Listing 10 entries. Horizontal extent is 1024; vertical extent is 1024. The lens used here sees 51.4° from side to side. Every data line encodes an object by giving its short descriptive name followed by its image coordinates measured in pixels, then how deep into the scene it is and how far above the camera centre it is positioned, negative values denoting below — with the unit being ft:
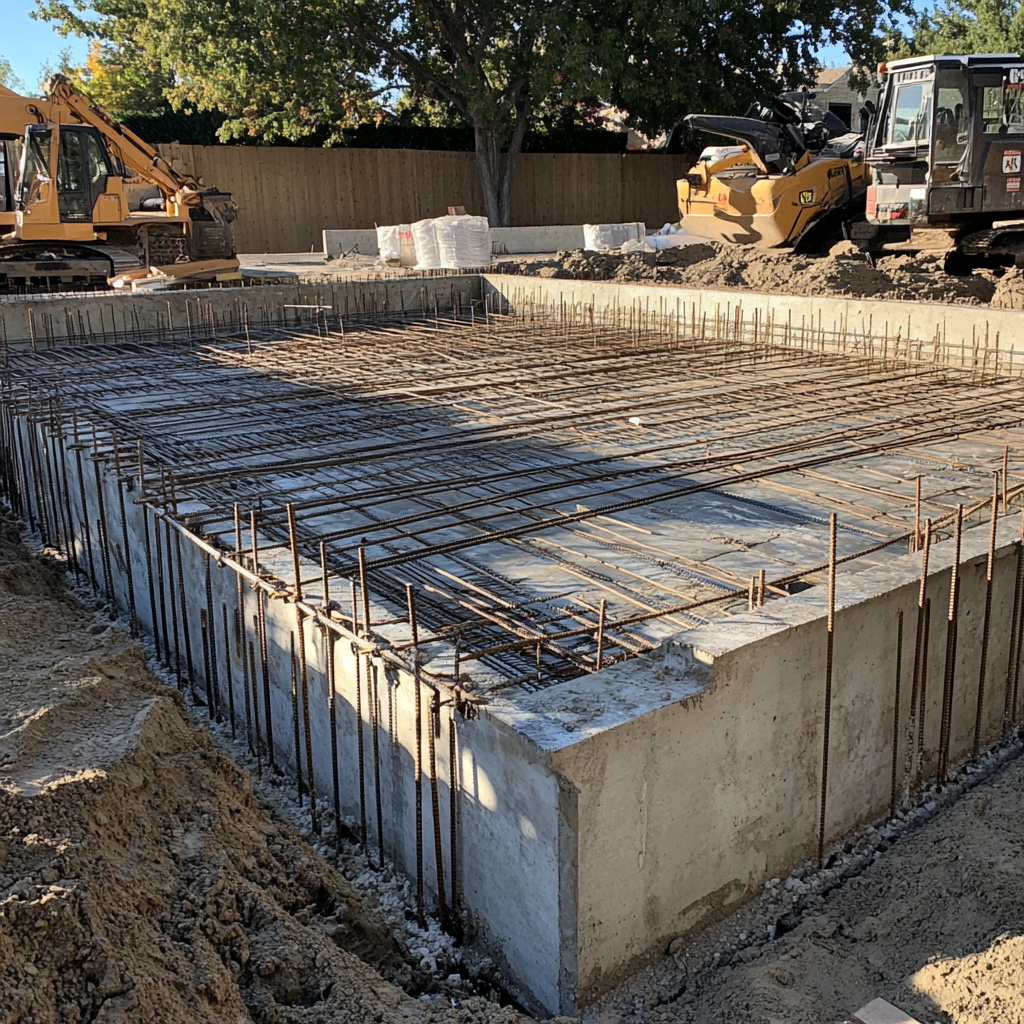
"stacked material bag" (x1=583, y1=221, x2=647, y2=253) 64.80 -0.27
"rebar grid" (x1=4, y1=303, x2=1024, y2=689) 13.51 -4.19
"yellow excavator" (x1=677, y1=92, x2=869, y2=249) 46.01 +2.02
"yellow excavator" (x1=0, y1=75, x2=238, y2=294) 45.14 +1.34
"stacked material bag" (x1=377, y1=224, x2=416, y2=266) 59.06 -0.65
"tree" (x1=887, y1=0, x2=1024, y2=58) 85.35 +15.99
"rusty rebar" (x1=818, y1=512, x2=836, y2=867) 10.87 -4.49
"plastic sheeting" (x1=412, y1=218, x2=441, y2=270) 55.57 -0.57
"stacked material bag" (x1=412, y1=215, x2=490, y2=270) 54.54 -0.43
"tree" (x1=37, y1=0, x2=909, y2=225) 66.74 +11.55
